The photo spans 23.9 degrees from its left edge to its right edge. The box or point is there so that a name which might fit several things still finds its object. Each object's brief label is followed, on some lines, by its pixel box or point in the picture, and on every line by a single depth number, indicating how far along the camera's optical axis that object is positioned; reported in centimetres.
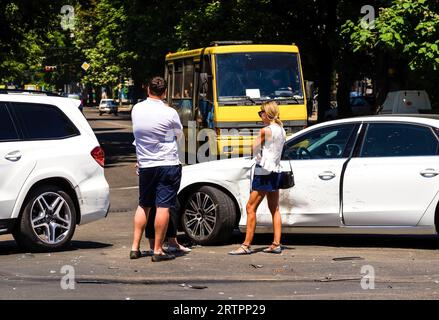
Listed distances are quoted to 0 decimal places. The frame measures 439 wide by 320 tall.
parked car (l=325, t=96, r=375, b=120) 5916
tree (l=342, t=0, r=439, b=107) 2394
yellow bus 2234
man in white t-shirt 1038
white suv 1096
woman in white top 1097
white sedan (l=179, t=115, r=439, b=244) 1097
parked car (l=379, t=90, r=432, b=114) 3183
